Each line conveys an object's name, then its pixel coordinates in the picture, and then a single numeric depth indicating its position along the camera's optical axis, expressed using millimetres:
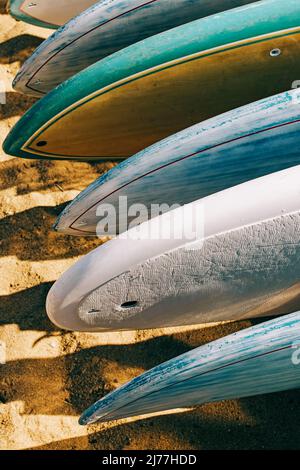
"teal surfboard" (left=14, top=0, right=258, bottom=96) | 4066
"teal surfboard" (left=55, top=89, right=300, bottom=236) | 3375
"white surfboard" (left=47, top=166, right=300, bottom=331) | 3074
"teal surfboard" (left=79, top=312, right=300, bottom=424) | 3006
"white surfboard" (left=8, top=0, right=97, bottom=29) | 4832
